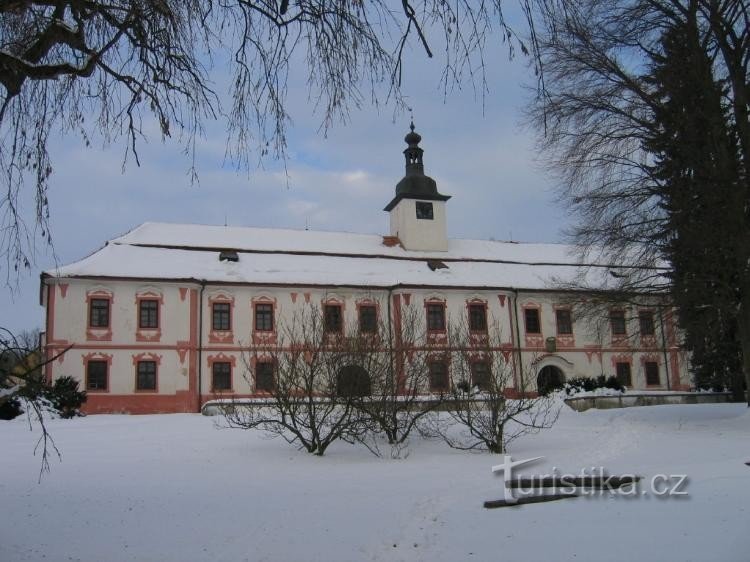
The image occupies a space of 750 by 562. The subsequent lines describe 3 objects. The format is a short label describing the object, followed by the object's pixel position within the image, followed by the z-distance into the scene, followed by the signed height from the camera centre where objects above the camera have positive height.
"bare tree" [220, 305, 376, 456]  14.30 +0.06
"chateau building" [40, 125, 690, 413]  28.89 +4.18
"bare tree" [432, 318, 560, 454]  14.71 -0.39
